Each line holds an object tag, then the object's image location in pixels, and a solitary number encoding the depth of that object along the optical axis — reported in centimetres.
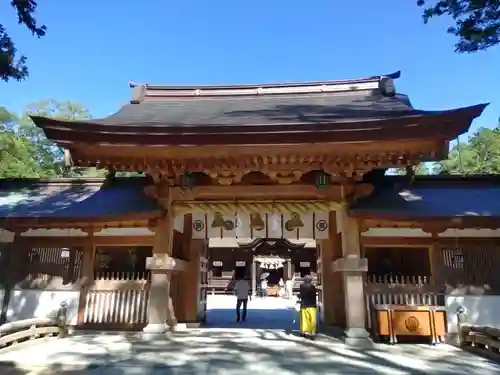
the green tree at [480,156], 3528
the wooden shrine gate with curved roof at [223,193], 679
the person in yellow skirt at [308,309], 784
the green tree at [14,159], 2444
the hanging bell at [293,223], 851
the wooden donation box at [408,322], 727
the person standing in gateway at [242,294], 1119
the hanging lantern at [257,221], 850
